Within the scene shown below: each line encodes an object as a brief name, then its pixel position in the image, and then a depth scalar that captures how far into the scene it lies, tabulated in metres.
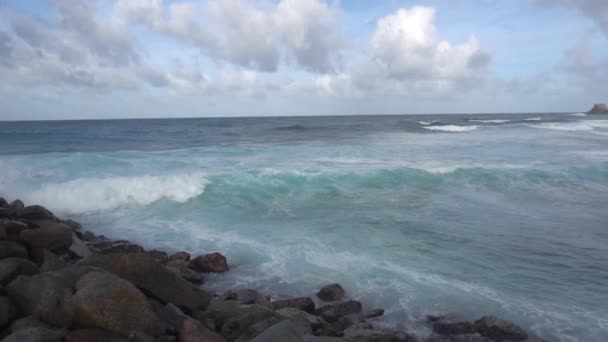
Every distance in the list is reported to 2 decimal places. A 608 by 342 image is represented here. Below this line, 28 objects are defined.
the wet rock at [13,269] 4.80
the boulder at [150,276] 4.83
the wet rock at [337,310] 5.71
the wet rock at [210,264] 7.50
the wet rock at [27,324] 3.85
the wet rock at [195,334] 3.99
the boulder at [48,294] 3.97
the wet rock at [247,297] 5.91
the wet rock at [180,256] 7.87
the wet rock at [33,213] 8.62
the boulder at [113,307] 3.75
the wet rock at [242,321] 4.45
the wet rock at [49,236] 6.65
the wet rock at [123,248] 7.78
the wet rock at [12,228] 6.52
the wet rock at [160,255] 7.67
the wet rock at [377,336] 4.94
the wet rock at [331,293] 6.41
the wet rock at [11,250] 5.82
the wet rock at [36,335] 3.57
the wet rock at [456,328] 5.40
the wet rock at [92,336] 3.60
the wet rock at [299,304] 5.87
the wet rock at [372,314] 5.77
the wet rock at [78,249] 7.12
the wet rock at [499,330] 5.24
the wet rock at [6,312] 4.00
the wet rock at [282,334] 3.65
